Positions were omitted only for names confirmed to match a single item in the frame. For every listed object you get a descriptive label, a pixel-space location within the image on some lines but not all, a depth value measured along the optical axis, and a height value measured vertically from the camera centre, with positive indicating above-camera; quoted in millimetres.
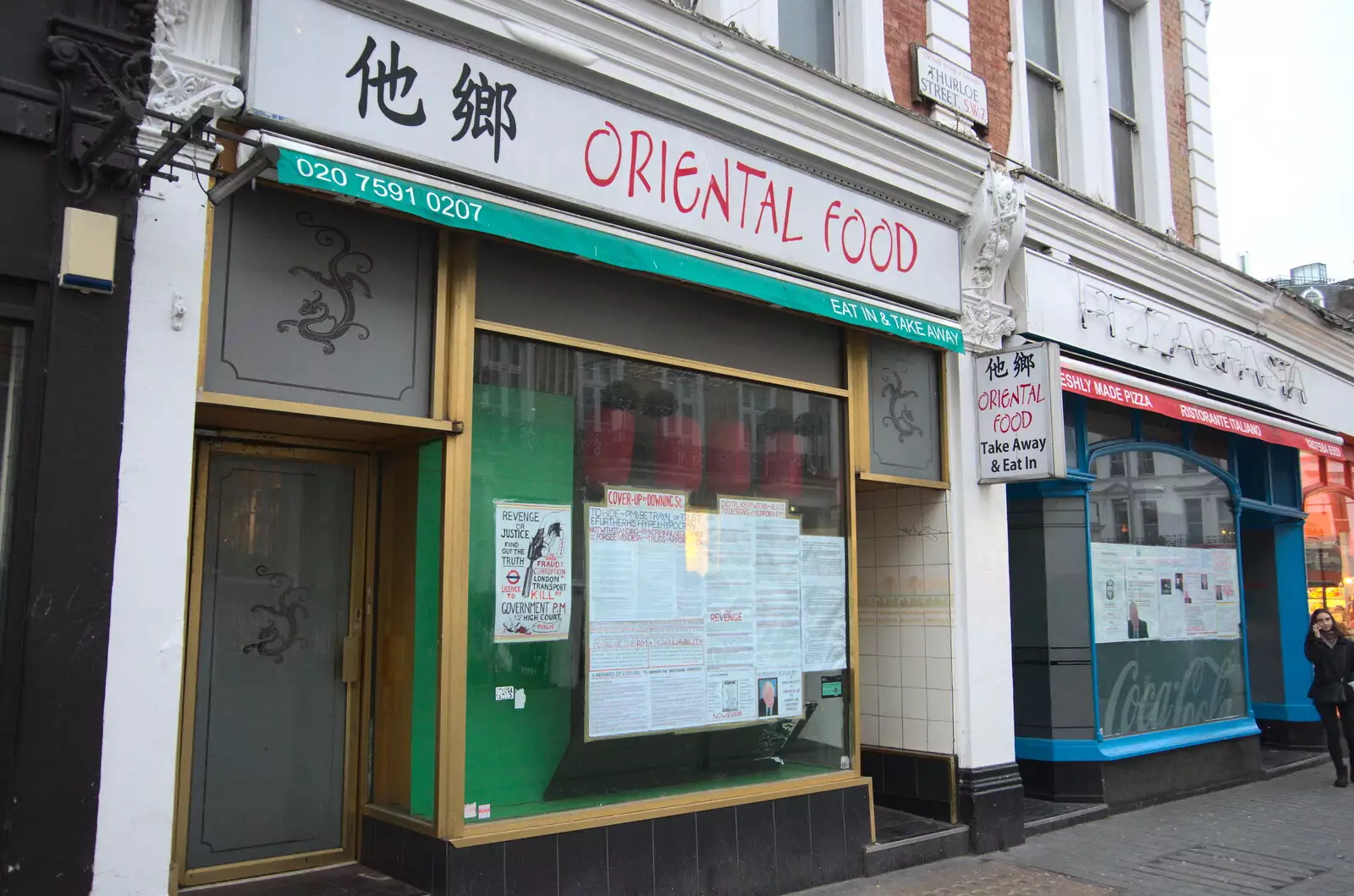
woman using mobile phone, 10742 -910
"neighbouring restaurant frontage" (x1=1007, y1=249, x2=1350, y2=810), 9352 +353
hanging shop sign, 8000 +1262
